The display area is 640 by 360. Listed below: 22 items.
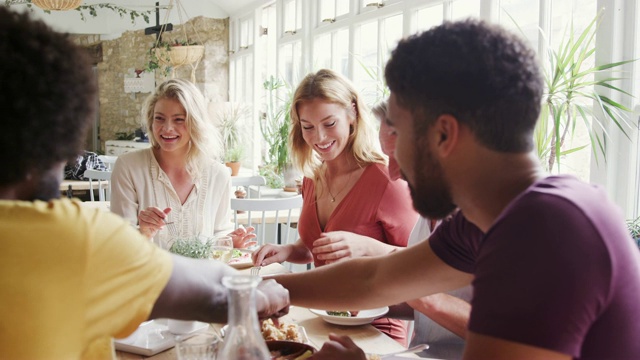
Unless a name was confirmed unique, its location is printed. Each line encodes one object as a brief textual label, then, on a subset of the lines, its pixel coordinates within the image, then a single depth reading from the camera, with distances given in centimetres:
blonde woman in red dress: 232
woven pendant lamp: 608
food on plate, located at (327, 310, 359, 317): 171
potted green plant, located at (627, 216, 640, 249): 217
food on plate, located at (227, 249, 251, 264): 228
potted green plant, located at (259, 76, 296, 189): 599
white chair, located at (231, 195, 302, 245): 317
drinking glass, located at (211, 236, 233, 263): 201
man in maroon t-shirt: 80
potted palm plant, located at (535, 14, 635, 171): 251
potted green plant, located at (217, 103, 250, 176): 795
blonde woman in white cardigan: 277
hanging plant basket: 778
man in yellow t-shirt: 71
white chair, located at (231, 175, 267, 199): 471
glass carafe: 92
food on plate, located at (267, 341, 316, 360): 128
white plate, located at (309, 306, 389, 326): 165
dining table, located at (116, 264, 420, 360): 149
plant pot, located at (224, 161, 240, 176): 719
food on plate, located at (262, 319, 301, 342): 145
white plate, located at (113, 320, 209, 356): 148
